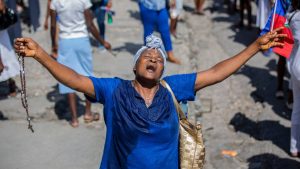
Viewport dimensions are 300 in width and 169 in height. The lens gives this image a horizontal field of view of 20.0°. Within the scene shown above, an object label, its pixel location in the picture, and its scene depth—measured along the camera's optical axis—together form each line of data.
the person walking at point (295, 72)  7.94
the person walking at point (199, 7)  17.76
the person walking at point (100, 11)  13.34
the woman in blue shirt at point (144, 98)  4.98
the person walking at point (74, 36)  9.33
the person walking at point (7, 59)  10.59
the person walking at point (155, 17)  11.94
